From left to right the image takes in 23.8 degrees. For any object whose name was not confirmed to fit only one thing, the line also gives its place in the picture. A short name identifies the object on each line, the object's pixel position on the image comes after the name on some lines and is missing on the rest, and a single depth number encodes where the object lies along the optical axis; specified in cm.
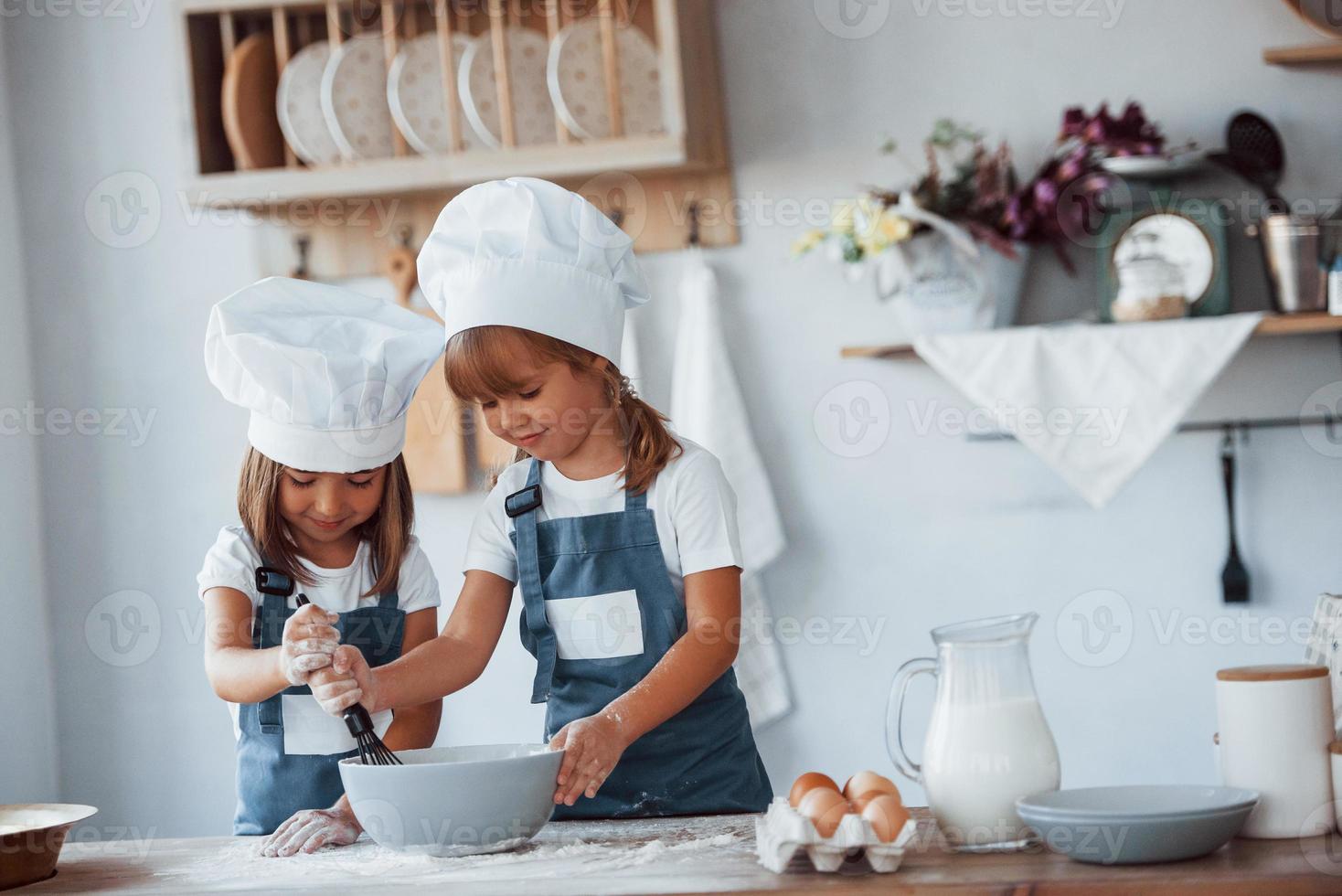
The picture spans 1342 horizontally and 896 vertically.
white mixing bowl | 332
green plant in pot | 534
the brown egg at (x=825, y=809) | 320
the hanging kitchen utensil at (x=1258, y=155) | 546
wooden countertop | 309
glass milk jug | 323
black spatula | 556
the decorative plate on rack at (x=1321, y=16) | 540
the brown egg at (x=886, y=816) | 318
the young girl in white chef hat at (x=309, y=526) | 378
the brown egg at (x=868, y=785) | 325
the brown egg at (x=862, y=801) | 323
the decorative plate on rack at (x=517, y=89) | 539
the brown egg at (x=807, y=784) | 328
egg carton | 317
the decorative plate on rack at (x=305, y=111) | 547
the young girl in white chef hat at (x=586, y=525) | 378
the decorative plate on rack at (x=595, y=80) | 527
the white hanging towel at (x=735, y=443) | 563
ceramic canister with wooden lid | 321
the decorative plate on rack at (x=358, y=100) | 540
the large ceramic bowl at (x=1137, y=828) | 312
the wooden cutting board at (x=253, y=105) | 545
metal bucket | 521
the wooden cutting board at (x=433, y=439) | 585
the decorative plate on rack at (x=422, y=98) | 540
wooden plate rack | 520
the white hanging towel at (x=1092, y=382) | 518
